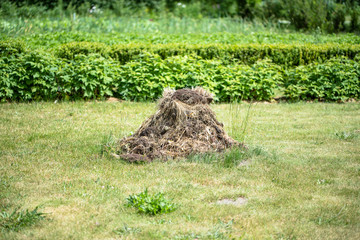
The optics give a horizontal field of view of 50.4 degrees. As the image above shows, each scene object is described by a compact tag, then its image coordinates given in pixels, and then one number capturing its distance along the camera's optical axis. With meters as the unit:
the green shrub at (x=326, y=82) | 9.27
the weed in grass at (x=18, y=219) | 3.47
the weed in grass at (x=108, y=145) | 5.44
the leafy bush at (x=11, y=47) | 8.46
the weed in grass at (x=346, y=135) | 6.47
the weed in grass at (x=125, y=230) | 3.43
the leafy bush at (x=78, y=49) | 9.11
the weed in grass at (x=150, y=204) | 3.79
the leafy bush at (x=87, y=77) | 8.38
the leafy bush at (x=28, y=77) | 8.11
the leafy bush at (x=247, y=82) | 8.91
